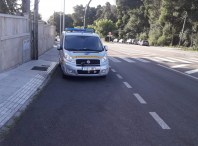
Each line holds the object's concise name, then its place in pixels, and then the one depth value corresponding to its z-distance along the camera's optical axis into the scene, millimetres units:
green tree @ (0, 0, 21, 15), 17718
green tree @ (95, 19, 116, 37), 51491
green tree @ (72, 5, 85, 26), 70751
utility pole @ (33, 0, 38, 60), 9154
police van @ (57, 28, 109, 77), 6123
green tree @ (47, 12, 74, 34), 64983
